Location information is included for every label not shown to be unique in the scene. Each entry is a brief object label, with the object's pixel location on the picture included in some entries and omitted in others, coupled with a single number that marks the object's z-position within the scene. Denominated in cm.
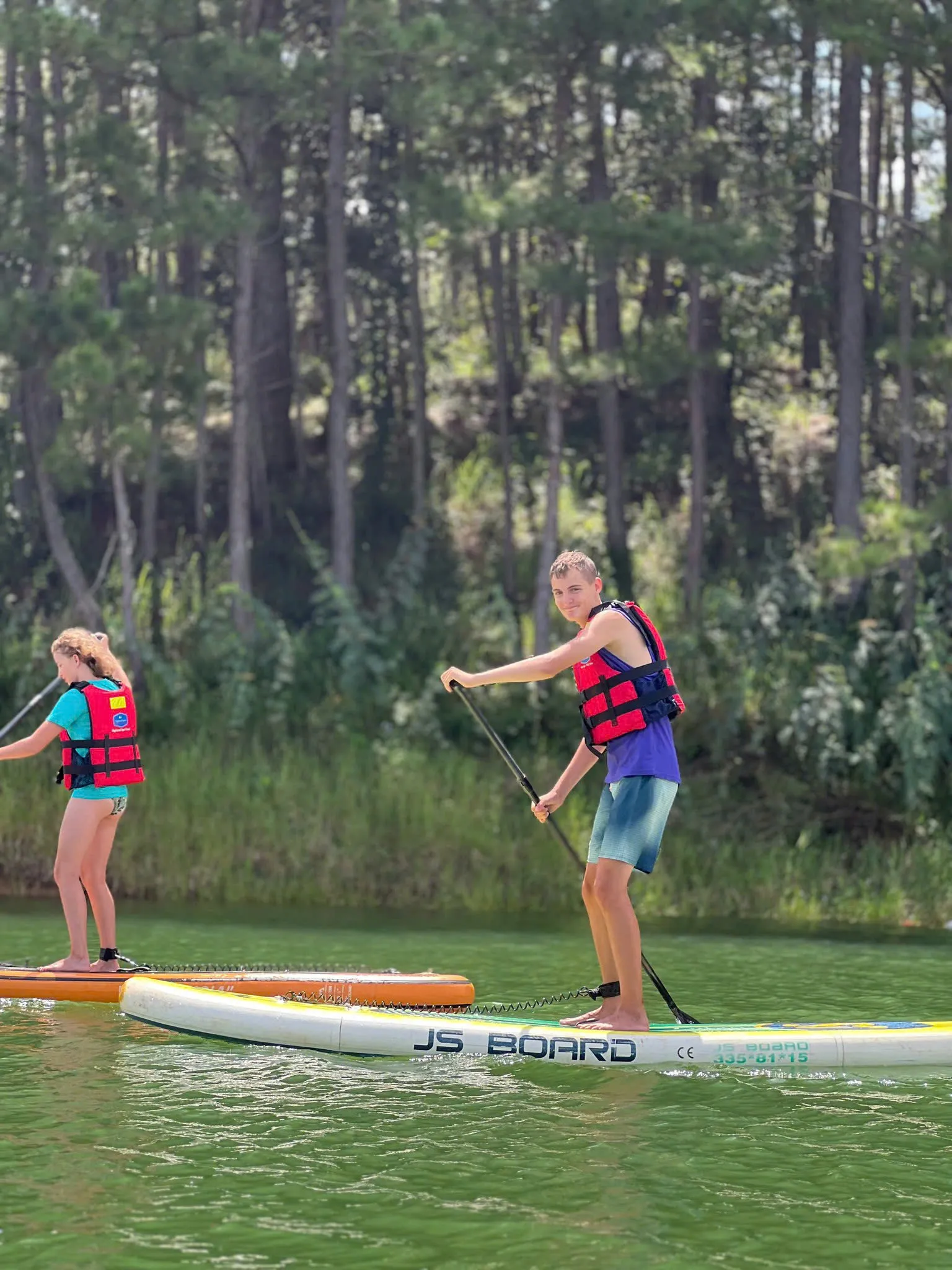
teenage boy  803
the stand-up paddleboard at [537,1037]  812
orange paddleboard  950
